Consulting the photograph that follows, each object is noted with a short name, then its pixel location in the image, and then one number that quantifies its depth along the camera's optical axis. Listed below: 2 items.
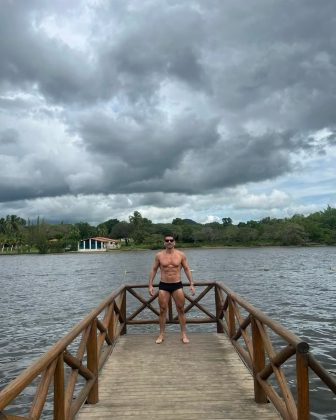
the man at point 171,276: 8.66
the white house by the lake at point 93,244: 152.88
